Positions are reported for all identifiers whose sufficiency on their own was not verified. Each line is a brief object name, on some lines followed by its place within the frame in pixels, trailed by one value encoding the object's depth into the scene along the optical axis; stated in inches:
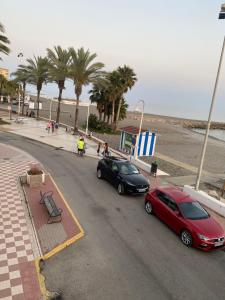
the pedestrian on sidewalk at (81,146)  955.3
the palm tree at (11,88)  1846.7
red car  428.8
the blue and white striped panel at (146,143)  1090.1
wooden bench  458.9
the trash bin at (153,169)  816.8
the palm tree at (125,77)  1685.5
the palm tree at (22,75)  1824.6
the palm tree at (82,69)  1366.9
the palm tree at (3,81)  1714.9
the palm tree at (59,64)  1432.1
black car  619.2
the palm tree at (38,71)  1743.4
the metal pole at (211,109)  600.2
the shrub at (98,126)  1785.3
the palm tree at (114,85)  1680.6
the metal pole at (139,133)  917.3
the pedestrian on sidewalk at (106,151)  938.5
